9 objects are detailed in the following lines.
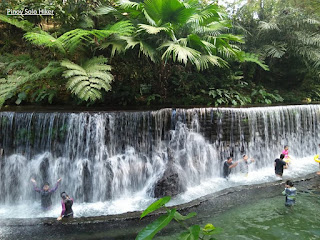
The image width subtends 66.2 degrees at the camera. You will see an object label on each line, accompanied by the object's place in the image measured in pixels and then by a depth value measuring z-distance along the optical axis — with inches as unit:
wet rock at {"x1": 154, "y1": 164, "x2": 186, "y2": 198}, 247.6
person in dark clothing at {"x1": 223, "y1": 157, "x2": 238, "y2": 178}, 293.7
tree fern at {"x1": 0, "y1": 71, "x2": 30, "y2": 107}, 261.1
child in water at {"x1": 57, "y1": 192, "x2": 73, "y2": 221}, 197.5
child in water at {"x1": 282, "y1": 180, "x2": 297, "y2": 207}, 215.6
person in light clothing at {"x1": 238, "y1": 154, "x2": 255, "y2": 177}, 322.2
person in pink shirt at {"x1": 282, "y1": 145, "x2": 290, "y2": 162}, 314.5
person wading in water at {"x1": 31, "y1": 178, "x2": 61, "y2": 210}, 220.1
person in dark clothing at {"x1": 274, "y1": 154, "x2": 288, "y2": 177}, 282.5
